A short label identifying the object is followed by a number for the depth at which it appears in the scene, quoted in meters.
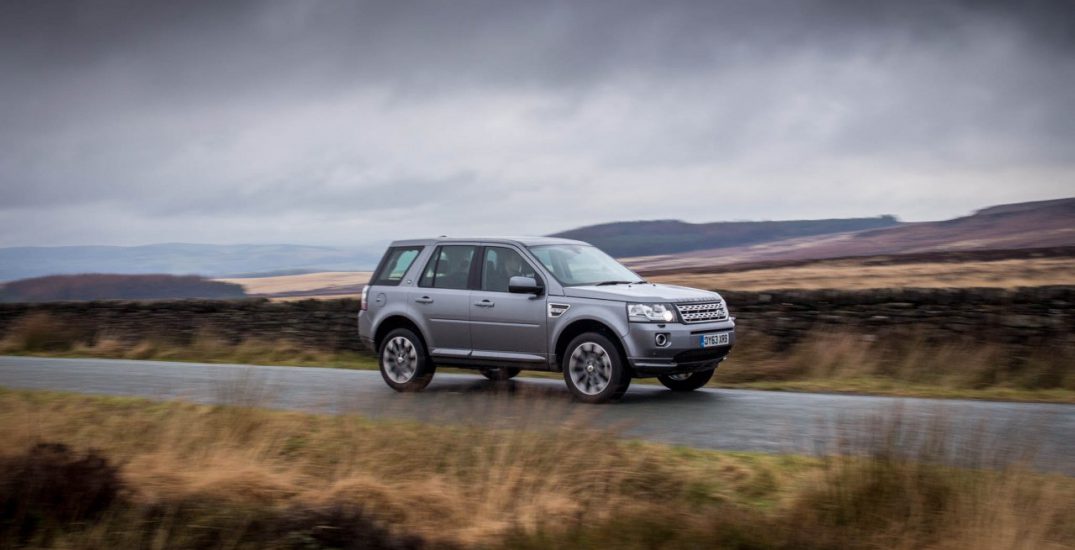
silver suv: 11.71
